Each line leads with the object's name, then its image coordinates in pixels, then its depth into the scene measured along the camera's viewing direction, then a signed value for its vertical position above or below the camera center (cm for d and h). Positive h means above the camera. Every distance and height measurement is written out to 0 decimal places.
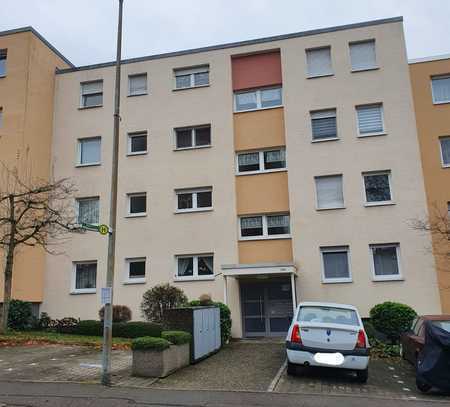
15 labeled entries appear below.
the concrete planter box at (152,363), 1066 -118
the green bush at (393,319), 1638 -58
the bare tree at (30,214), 1730 +380
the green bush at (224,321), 1616 -50
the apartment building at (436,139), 1809 +636
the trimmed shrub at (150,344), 1070 -77
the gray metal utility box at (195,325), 1267 -46
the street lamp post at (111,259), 975 +105
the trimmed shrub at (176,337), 1159 -68
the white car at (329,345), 1002 -86
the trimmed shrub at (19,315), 1933 -10
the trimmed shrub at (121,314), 2002 -17
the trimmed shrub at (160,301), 1891 +29
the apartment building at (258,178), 1895 +534
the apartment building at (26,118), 2106 +869
